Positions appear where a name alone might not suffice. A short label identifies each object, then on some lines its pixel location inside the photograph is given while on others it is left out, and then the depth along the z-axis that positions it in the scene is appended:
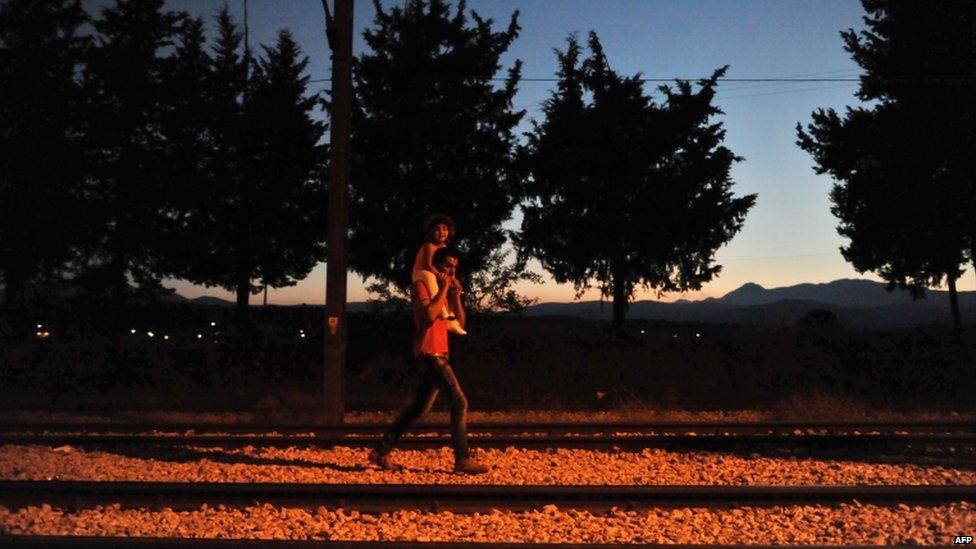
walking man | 8.16
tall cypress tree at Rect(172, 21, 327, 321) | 31.86
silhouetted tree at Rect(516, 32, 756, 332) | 26.97
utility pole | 12.25
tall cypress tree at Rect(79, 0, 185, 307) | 30.33
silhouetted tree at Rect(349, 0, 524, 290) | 25.36
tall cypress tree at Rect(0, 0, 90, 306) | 30.06
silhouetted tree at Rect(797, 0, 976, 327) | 26.64
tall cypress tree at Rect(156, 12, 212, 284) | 31.25
